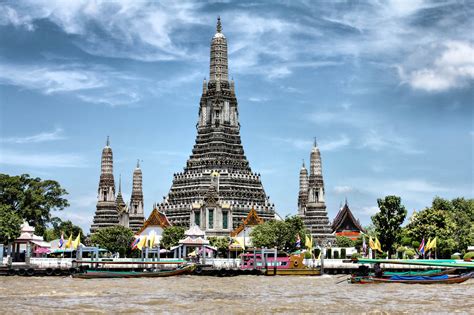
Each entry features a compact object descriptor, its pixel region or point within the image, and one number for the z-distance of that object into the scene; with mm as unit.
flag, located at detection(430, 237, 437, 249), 85050
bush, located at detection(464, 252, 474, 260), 88738
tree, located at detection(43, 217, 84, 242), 124875
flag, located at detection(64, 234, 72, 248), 94375
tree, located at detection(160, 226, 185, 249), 109562
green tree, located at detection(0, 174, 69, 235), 112750
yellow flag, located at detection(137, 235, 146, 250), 88162
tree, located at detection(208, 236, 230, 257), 110375
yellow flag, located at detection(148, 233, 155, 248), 97912
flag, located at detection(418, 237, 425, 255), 83894
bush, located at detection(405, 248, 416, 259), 94400
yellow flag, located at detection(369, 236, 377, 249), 86338
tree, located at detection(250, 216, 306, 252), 101812
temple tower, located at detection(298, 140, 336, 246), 128500
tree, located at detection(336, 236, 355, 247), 130625
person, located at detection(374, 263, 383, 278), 66562
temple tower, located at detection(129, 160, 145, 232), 131375
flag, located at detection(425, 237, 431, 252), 85312
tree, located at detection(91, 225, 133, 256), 110062
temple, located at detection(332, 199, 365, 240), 148750
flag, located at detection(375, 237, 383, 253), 86125
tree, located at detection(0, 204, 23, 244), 93500
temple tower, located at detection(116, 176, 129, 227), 129675
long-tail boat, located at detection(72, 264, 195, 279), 73625
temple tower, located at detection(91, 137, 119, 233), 129500
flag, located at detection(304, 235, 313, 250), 92688
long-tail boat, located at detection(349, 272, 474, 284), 65250
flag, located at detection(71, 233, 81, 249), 91206
